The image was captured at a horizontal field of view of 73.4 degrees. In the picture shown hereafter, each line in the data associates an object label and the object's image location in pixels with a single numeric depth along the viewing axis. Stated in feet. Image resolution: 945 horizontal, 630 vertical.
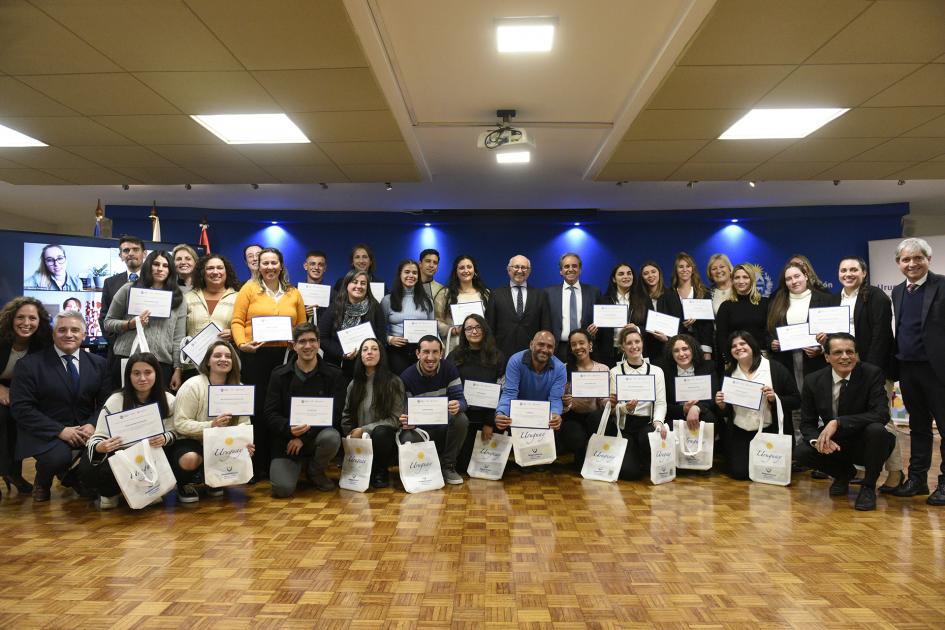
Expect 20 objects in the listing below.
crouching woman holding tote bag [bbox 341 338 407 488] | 14.82
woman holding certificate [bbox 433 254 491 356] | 18.01
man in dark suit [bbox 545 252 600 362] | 18.30
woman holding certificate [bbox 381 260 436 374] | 17.37
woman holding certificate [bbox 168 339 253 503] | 13.41
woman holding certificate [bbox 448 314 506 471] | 16.07
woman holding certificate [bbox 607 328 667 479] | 15.55
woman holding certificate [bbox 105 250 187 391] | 15.01
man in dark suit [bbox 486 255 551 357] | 17.69
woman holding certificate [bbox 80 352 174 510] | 12.64
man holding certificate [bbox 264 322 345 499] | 14.21
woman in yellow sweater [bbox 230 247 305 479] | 15.58
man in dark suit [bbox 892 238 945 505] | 13.44
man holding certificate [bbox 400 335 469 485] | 15.30
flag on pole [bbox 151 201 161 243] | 27.32
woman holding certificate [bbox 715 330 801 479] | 15.31
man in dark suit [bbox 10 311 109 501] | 13.32
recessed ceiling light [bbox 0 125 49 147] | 17.25
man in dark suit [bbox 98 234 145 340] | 16.43
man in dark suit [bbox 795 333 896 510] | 13.43
